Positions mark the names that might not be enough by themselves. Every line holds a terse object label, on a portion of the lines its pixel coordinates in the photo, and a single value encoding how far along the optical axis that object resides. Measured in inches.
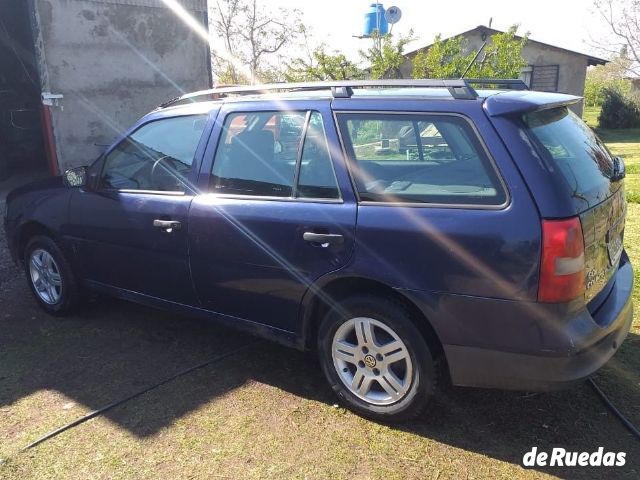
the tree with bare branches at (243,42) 1073.5
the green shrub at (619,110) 1003.3
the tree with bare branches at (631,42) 1182.6
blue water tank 552.4
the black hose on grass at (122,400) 122.3
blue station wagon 102.4
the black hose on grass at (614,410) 117.0
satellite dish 536.4
